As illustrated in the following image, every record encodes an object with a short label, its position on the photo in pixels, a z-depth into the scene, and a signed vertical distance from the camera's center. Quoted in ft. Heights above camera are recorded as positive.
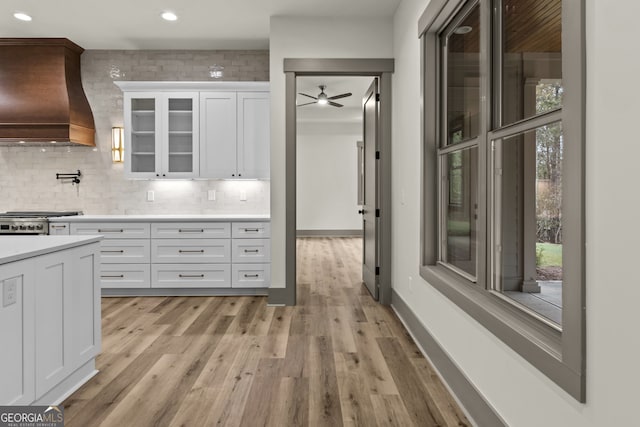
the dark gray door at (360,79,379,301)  14.15 +0.63
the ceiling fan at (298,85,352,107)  24.21 +6.41
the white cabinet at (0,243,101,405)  5.98 -1.83
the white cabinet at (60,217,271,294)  14.70 -1.53
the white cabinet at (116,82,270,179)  15.31 +2.88
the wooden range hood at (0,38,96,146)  14.82 +4.11
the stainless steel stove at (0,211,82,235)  14.53 -0.50
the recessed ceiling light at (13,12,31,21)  13.34 +6.18
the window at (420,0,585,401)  4.16 +0.60
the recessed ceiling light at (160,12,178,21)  13.38 +6.21
